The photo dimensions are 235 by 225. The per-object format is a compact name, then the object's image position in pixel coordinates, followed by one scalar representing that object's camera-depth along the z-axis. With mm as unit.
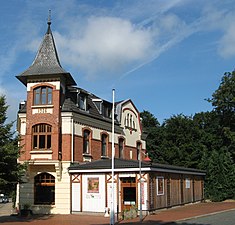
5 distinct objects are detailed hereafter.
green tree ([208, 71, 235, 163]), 44188
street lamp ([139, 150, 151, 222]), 23325
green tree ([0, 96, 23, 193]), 20312
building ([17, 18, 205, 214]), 25859
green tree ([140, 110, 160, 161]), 47909
